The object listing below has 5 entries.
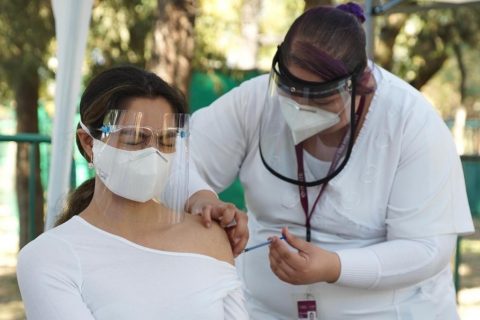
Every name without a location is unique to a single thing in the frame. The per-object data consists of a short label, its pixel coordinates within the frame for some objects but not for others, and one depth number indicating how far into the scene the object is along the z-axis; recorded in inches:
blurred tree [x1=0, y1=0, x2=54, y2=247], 357.7
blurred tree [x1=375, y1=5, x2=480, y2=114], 441.1
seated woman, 74.4
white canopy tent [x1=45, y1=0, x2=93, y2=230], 121.6
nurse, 91.1
